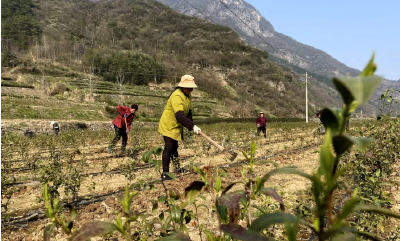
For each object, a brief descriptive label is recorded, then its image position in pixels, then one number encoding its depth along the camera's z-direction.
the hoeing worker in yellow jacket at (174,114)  3.80
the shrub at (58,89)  34.86
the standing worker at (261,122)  11.85
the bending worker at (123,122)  6.76
